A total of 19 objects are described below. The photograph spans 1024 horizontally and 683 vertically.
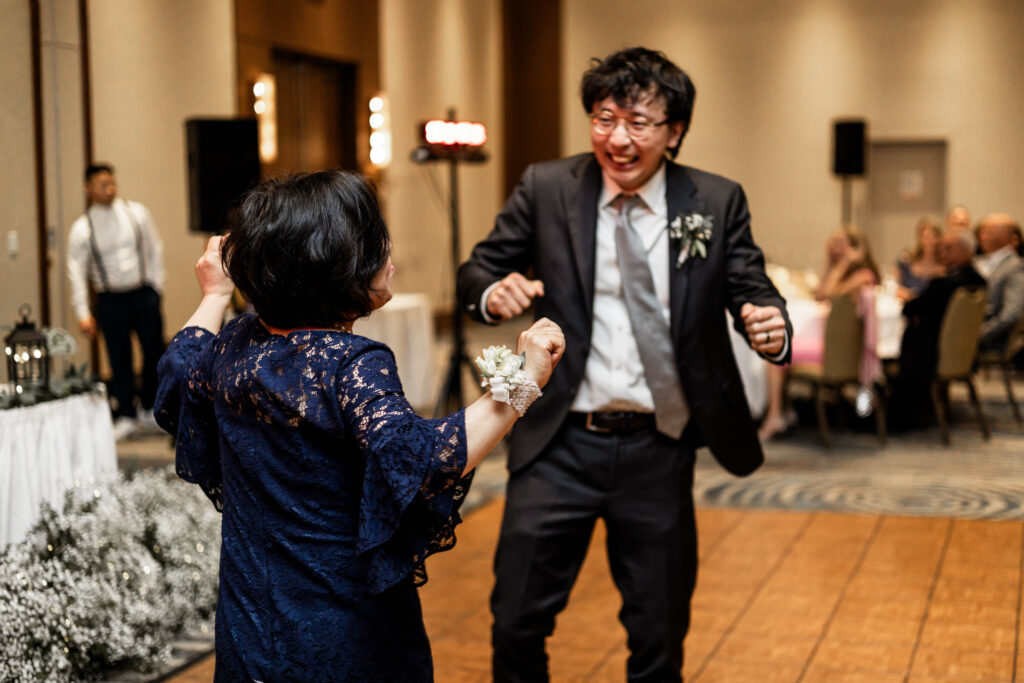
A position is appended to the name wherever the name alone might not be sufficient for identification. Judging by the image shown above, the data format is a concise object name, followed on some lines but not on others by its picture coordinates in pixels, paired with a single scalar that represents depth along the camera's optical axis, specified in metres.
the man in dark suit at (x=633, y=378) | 2.50
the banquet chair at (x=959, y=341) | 6.82
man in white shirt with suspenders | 6.88
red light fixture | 6.64
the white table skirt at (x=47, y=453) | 3.33
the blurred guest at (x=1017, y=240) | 8.17
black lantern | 3.59
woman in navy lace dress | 1.50
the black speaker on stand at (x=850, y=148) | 12.06
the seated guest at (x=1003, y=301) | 7.46
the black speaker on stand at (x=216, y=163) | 6.73
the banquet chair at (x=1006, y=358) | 7.47
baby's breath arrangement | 3.17
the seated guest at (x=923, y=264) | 8.17
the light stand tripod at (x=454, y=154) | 6.62
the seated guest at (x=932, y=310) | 6.95
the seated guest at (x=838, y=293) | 6.92
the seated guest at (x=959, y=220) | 9.55
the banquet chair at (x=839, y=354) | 6.64
